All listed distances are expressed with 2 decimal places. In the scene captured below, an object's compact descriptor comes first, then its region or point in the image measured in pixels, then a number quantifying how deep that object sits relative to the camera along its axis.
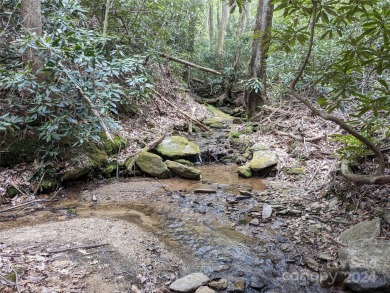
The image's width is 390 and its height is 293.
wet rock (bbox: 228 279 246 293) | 2.73
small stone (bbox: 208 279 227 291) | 2.72
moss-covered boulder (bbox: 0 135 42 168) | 4.79
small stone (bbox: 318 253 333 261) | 3.15
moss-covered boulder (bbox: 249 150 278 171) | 6.11
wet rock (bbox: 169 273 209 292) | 2.64
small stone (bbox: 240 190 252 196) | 5.16
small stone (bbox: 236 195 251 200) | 5.01
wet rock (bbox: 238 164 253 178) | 6.16
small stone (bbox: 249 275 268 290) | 2.81
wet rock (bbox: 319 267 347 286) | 2.79
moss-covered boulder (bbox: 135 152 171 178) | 5.96
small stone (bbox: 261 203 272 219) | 4.29
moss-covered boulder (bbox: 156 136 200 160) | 6.70
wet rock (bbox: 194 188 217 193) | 5.28
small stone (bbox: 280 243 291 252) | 3.44
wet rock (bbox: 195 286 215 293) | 2.61
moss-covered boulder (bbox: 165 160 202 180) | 5.98
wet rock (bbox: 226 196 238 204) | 4.86
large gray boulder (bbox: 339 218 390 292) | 2.60
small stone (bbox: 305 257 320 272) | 3.05
